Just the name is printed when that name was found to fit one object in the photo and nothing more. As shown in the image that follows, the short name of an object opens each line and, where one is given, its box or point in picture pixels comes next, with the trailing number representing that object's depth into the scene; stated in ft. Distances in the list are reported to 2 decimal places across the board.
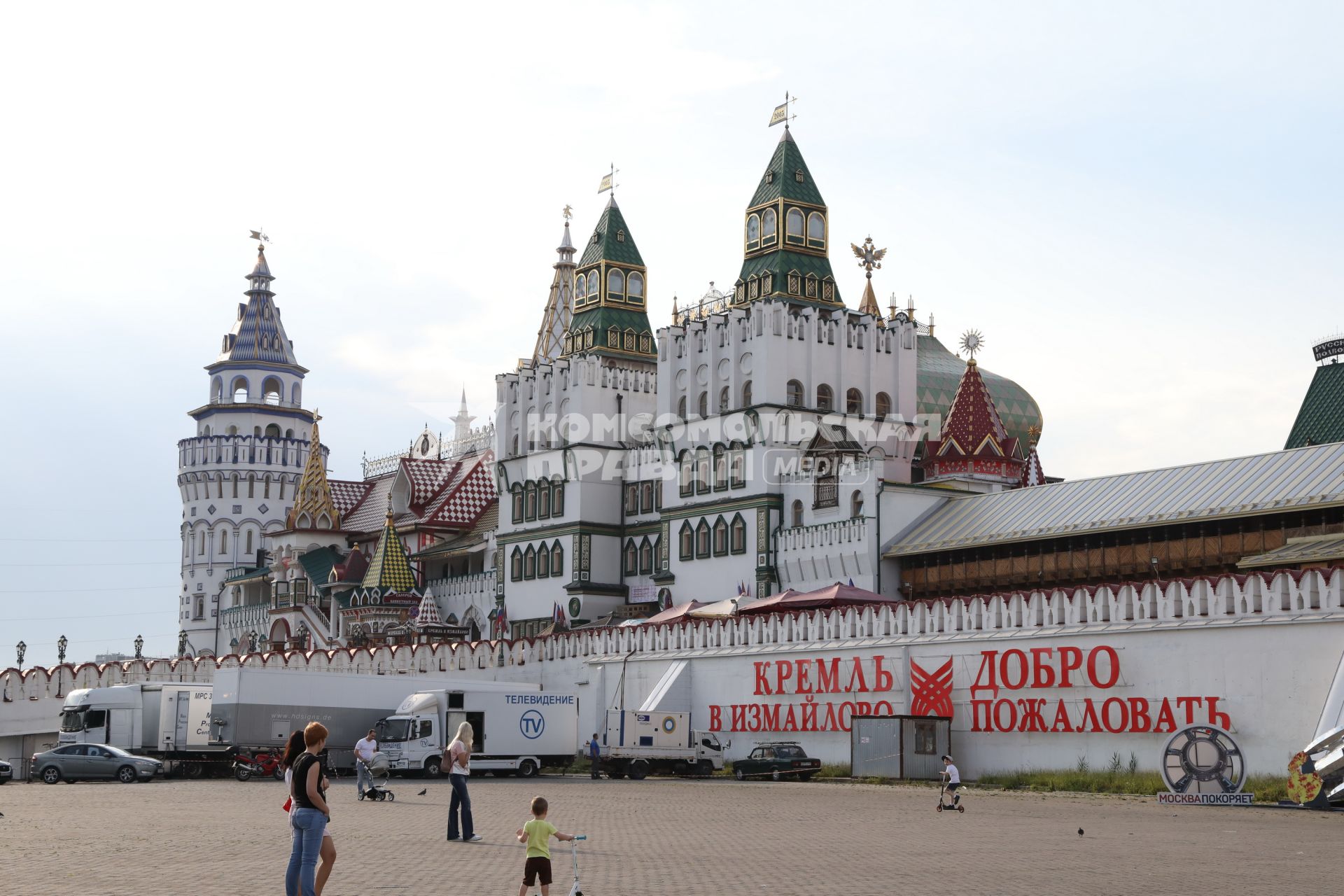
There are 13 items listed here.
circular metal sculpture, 109.70
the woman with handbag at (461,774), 76.64
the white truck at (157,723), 153.07
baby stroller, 113.51
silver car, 140.97
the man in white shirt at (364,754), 109.19
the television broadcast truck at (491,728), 145.89
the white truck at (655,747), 149.69
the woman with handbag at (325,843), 50.47
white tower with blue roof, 328.90
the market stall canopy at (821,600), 160.45
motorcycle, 144.87
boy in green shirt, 53.06
